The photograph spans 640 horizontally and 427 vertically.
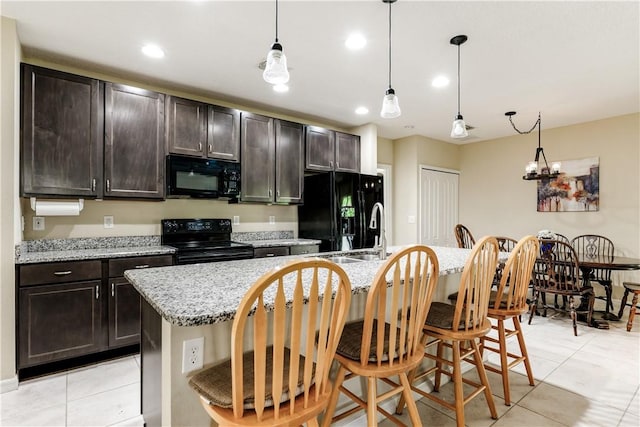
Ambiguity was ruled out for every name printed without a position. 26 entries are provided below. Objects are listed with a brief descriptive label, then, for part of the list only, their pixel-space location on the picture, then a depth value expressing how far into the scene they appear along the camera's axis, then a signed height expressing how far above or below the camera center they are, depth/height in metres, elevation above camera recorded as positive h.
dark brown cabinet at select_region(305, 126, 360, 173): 4.40 +0.84
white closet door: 5.77 +0.12
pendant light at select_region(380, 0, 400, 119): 2.15 +0.69
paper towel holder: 2.81 +0.07
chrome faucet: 2.43 -0.23
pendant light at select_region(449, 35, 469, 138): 2.62 +0.70
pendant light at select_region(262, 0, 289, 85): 1.62 +0.71
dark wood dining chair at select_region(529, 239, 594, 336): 3.57 -0.69
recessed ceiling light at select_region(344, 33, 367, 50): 2.60 +1.34
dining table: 3.52 -0.53
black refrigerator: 4.24 +0.03
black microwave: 3.34 +0.35
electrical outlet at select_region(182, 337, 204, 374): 1.26 -0.54
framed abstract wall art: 4.84 +0.37
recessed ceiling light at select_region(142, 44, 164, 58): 2.75 +1.33
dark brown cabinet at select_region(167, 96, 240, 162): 3.38 +0.86
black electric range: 3.20 -0.32
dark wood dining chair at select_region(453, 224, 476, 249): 4.81 -0.33
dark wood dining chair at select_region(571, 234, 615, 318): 4.58 -0.45
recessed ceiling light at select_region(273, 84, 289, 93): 3.51 +1.32
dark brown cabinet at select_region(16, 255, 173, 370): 2.48 -0.77
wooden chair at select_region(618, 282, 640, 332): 3.59 -0.89
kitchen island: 1.16 -0.44
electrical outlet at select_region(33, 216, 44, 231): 2.95 -0.11
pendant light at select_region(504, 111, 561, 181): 4.25 +0.53
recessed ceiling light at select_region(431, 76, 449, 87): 3.39 +1.34
